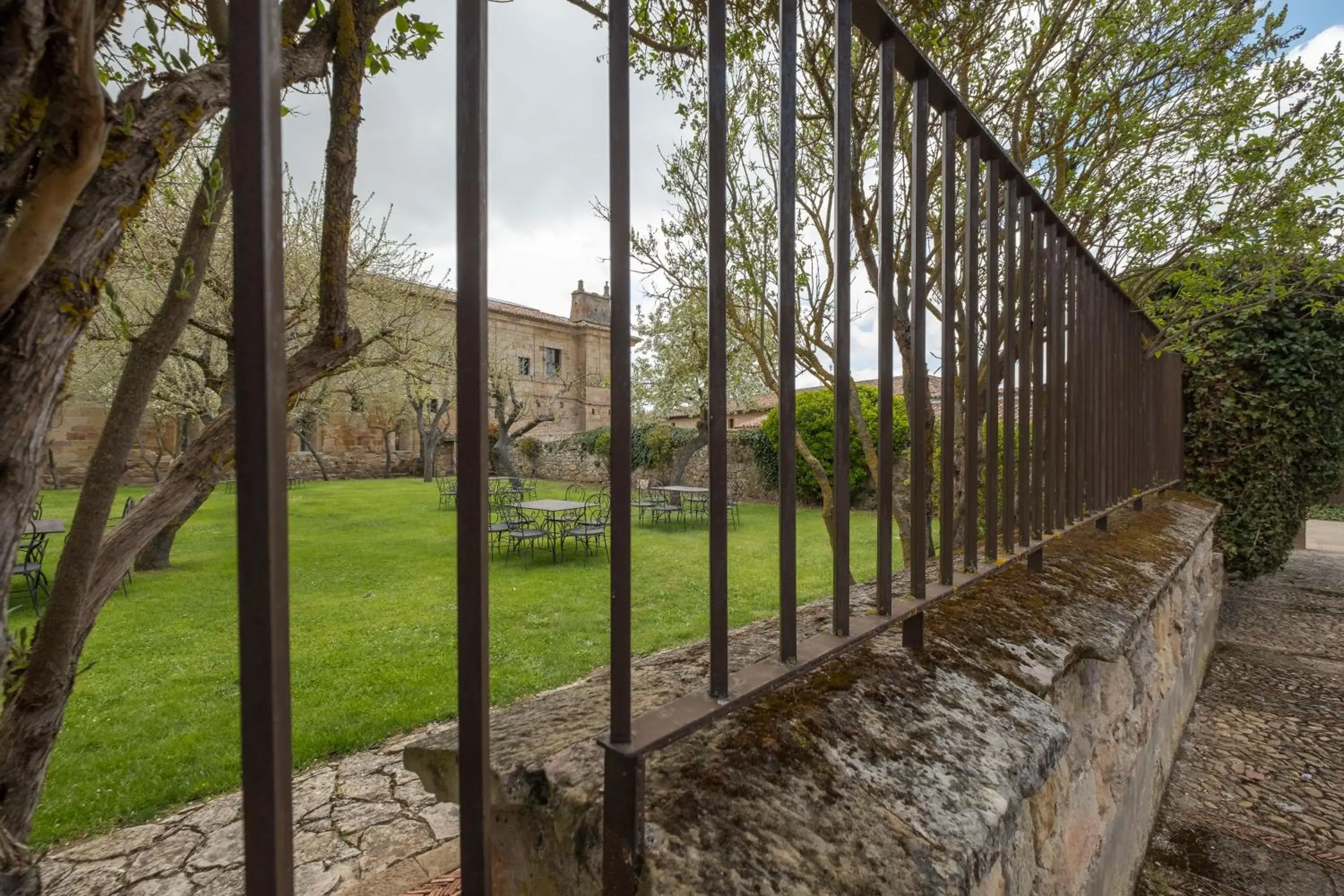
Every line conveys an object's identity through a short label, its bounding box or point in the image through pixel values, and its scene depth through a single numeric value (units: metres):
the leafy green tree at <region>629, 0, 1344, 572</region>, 3.25
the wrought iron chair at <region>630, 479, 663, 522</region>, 13.35
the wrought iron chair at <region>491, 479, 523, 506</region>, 14.10
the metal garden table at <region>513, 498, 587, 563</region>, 9.89
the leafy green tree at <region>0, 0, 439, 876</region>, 0.77
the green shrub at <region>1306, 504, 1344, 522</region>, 13.52
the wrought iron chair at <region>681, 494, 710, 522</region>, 14.31
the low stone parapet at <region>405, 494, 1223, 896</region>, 0.78
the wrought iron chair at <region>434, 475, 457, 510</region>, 15.65
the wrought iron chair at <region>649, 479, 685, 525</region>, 13.23
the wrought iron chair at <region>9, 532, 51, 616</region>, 5.82
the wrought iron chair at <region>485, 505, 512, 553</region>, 9.56
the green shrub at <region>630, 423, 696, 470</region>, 19.64
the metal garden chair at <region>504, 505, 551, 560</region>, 9.48
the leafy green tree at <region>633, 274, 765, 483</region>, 8.42
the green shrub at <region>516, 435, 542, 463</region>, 25.78
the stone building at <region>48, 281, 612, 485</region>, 18.88
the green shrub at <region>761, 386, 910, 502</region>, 14.41
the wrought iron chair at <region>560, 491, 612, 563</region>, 9.72
